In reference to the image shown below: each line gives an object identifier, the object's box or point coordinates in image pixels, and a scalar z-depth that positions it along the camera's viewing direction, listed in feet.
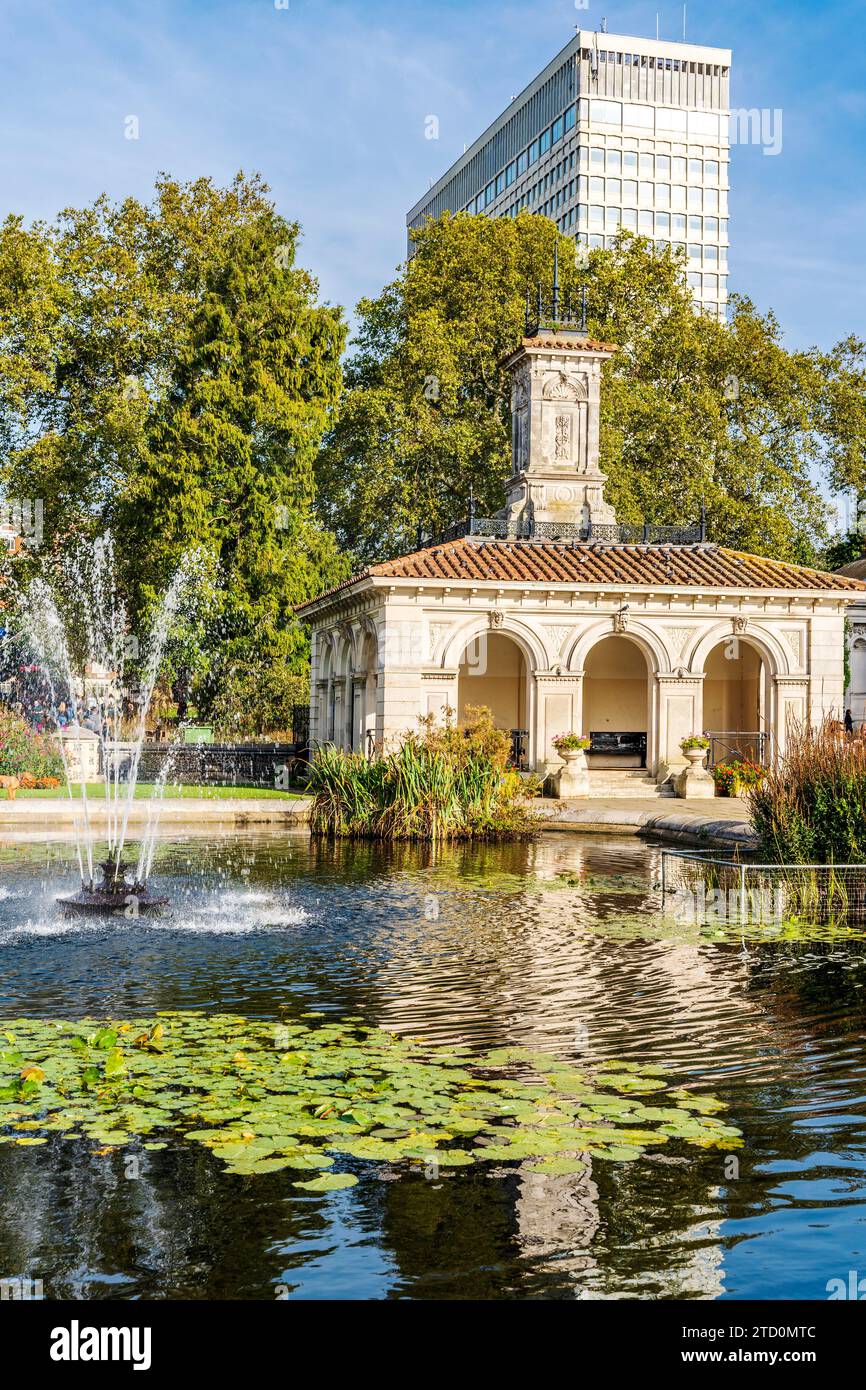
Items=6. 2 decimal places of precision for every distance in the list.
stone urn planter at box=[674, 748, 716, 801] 91.25
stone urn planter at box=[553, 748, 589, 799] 89.71
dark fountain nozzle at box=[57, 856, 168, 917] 44.14
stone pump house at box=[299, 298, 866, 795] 91.97
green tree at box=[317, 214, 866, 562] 136.87
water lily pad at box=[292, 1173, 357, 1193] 18.52
